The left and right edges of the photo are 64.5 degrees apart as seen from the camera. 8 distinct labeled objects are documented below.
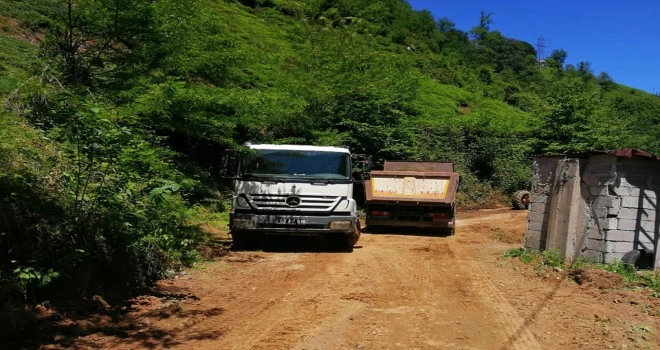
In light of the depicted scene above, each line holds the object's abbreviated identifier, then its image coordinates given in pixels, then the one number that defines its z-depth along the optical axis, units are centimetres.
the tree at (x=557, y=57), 9646
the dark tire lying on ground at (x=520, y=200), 2367
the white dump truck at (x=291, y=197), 1055
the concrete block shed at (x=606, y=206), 926
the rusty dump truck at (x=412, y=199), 1469
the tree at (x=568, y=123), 2858
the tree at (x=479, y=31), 9450
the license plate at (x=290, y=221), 1053
